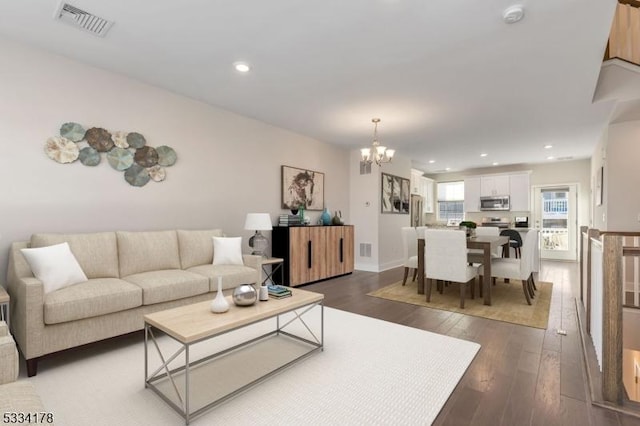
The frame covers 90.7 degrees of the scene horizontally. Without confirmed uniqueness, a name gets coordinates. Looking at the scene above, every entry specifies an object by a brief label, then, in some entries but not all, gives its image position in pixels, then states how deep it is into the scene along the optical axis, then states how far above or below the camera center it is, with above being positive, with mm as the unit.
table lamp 4185 -147
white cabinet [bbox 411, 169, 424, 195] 8294 +915
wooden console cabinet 4859 -599
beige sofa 2234 -610
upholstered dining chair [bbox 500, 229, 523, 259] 6344 -455
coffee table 1837 -1098
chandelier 4410 +873
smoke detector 2176 +1426
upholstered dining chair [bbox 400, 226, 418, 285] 5090 -485
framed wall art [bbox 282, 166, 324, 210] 5270 +470
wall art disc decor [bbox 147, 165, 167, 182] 3639 +484
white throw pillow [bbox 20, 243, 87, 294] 2443 -413
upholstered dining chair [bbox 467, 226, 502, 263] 4812 -580
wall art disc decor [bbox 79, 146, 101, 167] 3141 +583
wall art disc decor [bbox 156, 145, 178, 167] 3712 +703
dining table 3908 -517
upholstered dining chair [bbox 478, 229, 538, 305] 3920 -646
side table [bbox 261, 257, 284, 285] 4730 -837
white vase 2115 -605
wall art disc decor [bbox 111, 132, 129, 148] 3359 +806
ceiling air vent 2330 +1509
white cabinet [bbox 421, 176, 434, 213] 9102 +637
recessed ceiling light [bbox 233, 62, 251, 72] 3057 +1460
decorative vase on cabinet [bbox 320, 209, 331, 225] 5750 -51
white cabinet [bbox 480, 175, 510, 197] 8359 +827
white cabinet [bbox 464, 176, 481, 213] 8789 +609
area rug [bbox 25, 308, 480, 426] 1757 -1119
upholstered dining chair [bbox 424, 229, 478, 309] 3816 -532
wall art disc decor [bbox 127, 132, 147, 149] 3471 +828
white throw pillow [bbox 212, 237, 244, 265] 3758 -442
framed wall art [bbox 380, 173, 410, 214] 6668 +469
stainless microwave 8312 +350
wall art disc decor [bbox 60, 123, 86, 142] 3031 +806
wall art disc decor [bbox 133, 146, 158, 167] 3529 +659
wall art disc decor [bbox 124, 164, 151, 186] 3465 +435
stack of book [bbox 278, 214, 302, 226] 5102 -80
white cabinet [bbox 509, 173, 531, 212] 8055 +613
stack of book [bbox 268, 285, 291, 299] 2533 -629
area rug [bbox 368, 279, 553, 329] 3506 -1112
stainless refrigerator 8155 +133
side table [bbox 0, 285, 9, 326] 2195 -689
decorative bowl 2262 -582
